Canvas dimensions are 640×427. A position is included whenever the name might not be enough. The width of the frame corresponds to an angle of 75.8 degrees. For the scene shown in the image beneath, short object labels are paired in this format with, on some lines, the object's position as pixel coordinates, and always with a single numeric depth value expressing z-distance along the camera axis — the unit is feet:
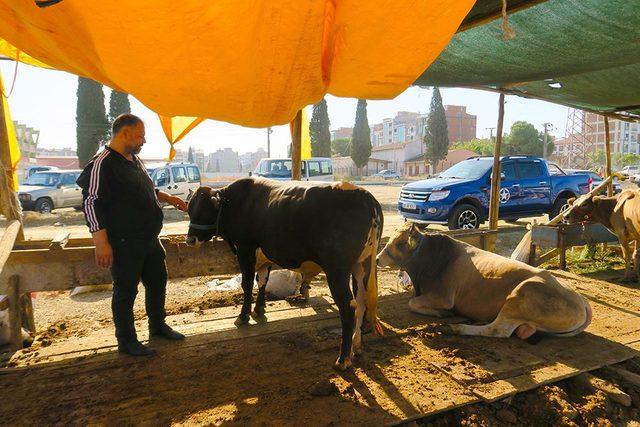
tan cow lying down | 13.00
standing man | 10.44
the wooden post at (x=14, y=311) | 12.04
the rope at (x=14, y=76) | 11.38
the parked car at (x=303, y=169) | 55.93
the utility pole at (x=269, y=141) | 120.45
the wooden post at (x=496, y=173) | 22.94
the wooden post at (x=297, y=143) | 16.79
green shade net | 12.34
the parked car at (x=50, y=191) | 56.80
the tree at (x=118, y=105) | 88.28
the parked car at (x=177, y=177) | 56.29
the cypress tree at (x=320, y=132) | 146.51
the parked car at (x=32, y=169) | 85.17
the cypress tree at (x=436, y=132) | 168.14
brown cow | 21.67
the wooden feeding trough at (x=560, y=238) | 22.00
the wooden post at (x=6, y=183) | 13.67
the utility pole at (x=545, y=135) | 158.92
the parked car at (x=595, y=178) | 41.65
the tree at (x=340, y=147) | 250.02
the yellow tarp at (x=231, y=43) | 7.06
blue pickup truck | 33.42
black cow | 11.34
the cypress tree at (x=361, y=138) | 166.36
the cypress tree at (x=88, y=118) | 82.84
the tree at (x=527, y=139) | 181.68
